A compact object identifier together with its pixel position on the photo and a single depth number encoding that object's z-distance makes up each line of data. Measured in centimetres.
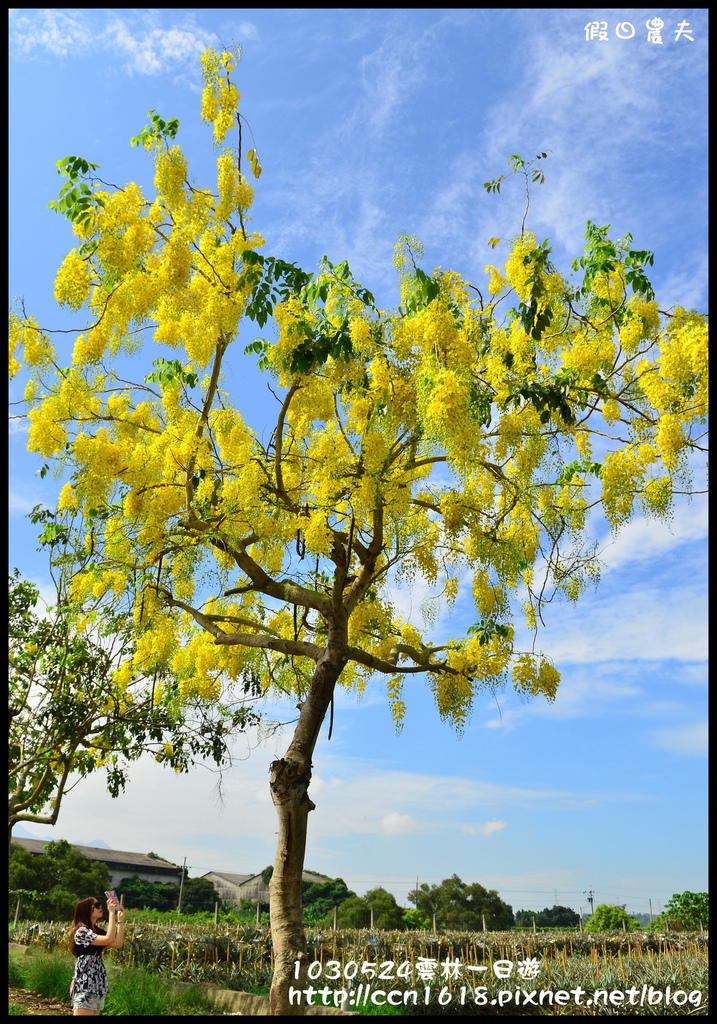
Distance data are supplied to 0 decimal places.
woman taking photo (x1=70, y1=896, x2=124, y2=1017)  459
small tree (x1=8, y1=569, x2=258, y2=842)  830
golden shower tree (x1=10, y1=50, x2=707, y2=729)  535
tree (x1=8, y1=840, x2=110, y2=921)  1491
